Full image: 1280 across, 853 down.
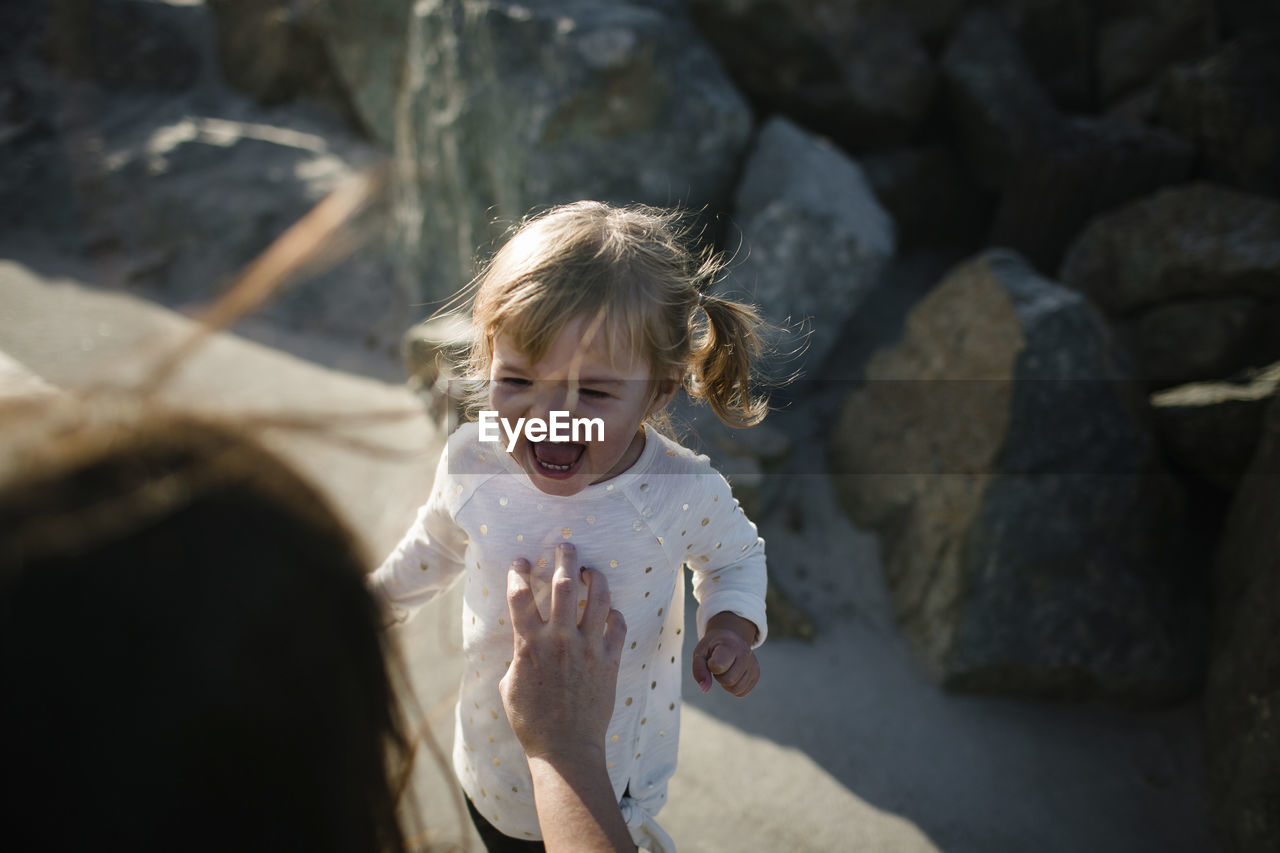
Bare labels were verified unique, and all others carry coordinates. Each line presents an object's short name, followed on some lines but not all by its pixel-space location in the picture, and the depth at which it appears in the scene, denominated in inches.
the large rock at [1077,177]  130.0
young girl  39.5
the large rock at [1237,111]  126.6
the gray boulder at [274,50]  226.4
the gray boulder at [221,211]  172.9
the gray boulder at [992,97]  154.9
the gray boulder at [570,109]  130.9
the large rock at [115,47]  223.9
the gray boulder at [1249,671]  70.0
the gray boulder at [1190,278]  109.1
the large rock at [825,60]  156.3
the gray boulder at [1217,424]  91.4
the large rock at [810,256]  128.0
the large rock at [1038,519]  89.4
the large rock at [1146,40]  162.4
